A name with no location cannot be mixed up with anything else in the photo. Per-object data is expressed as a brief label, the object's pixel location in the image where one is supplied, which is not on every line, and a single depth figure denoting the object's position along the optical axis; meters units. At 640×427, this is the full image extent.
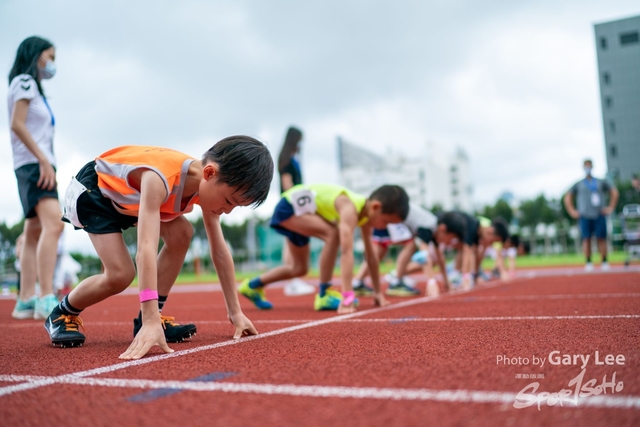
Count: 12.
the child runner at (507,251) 10.10
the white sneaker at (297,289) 8.38
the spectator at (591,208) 11.07
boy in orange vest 2.54
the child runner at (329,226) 4.83
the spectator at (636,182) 11.56
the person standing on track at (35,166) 4.51
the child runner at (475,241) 7.93
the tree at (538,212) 42.06
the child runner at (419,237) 7.50
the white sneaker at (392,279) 7.77
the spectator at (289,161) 7.11
